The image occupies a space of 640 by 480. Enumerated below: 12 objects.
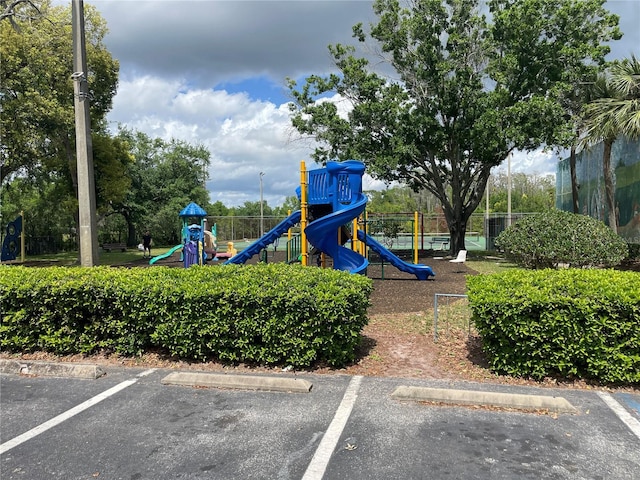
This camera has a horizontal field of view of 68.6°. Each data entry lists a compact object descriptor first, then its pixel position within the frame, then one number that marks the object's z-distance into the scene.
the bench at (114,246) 31.34
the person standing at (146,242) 25.45
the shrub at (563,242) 10.36
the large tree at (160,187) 36.22
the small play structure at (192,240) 16.61
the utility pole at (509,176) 31.40
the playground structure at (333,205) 9.73
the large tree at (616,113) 14.47
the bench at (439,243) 32.76
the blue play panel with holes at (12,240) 20.36
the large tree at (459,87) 18.55
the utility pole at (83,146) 6.75
